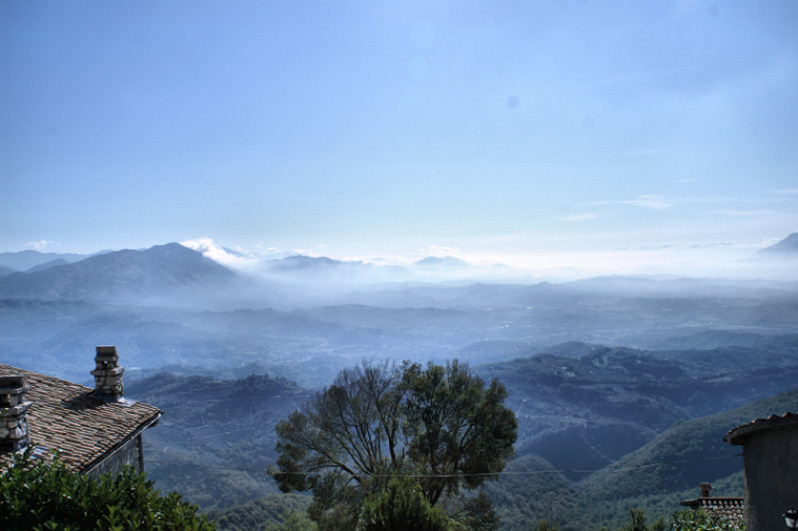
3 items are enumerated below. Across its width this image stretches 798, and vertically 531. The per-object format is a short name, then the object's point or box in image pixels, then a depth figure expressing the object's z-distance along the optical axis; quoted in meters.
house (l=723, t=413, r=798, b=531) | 8.53
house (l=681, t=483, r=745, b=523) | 15.50
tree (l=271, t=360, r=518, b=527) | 16.61
